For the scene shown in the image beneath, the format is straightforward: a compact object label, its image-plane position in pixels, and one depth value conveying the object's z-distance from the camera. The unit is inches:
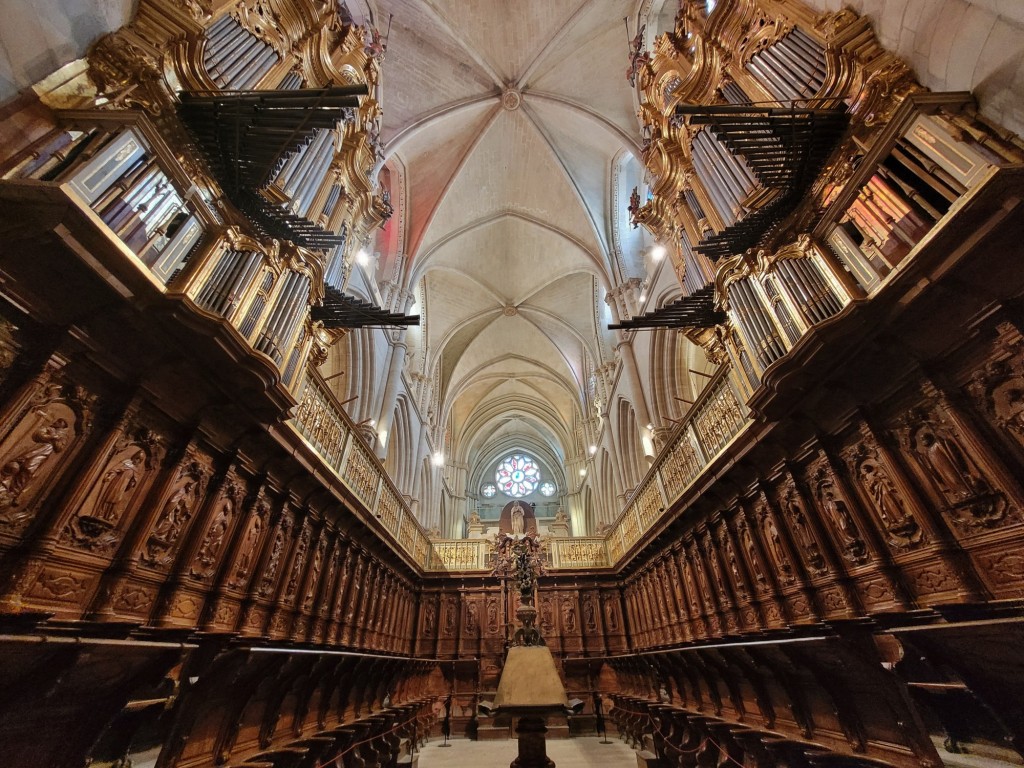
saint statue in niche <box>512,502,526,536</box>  555.6
